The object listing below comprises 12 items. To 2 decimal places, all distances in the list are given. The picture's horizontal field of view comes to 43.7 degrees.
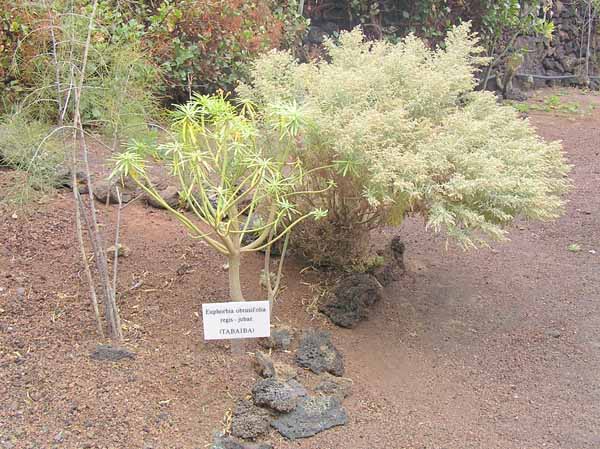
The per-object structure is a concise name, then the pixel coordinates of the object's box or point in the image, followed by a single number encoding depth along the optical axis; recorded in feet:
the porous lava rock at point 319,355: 11.45
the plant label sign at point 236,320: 10.75
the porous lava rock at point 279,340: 11.85
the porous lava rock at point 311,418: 10.03
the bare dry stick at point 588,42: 38.84
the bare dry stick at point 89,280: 10.63
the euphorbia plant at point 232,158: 10.59
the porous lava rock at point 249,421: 9.82
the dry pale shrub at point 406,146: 11.24
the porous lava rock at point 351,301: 13.00
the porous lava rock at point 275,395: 10.11
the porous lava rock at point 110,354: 10.89
